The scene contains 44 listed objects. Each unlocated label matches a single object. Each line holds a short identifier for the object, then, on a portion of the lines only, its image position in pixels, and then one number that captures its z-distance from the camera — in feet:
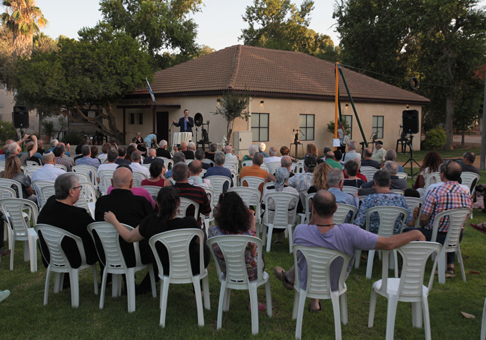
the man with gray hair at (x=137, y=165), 21.00
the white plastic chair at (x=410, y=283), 9.80
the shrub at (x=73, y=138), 73.36
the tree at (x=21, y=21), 92.43
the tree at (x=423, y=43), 76.64
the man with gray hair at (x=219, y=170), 20.47
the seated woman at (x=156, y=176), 16.28
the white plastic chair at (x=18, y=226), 14.94
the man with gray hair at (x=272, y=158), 27.34
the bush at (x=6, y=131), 75.60
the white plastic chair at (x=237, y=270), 10.29
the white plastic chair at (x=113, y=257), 11.32
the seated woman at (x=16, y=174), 18.20
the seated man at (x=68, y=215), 11.67
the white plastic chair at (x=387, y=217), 13.83
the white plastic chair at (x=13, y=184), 17.58
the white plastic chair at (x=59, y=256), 11.43
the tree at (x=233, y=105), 55.26
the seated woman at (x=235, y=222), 10.65
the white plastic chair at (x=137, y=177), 20.61
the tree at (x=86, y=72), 57.98
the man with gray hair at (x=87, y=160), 24.86
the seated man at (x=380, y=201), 13.98
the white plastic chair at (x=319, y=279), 9.75
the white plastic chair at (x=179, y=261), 10.48
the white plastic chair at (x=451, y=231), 13.46
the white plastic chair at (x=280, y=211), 17.20
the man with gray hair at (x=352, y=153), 27.98
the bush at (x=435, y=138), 78.02
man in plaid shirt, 13.85
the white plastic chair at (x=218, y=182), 20.18
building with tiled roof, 61.62
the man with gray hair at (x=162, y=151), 30.40
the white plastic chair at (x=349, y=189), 17.15
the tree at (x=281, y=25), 143.02
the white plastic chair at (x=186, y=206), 13.79
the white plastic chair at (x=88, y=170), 23.61
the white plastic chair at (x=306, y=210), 16.35
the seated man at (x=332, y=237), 9.43
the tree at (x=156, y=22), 99.86
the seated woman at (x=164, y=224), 10.72
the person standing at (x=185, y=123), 53.47
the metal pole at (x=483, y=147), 49.73
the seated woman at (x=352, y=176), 17.25
